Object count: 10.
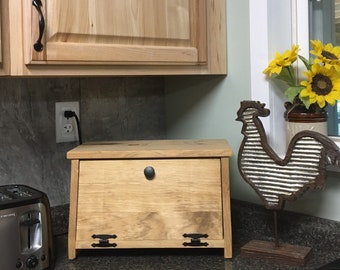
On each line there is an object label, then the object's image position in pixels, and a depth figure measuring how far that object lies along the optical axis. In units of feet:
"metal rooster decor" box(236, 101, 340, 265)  3.44
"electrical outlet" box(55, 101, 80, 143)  4.71
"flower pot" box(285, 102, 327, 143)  3.80
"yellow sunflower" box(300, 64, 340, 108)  3.67
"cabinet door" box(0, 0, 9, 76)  3.27
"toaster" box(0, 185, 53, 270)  3.29
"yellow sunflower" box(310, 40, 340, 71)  3.63
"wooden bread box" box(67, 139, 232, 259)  3.71
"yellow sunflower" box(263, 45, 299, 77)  3.83
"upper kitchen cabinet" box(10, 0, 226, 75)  3.40
